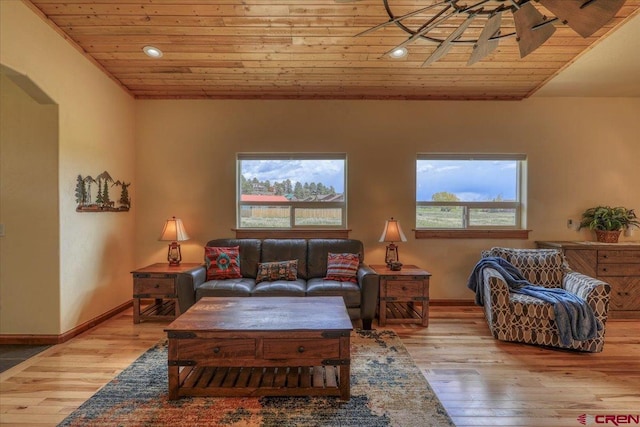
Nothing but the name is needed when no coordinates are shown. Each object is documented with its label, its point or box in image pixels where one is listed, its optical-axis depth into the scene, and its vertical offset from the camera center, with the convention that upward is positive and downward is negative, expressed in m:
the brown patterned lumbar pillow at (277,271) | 3.88 -0.72
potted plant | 4.12 -0.13
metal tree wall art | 3.47 +0.18
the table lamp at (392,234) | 4.02 -0.29
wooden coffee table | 2.26 -0.96
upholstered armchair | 3.05 -0.95
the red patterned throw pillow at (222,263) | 3.88 -0.62
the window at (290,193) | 4.54 +0.24
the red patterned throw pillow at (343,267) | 3.84 -0.66
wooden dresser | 3.87 -0.69
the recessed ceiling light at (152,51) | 3.51 +1.70
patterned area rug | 2.05 -1.30
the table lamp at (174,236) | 4.06 -0.32
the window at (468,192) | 4.54 +0.26
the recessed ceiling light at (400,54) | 3.50 +1.69
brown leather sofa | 3.52 -0.80
